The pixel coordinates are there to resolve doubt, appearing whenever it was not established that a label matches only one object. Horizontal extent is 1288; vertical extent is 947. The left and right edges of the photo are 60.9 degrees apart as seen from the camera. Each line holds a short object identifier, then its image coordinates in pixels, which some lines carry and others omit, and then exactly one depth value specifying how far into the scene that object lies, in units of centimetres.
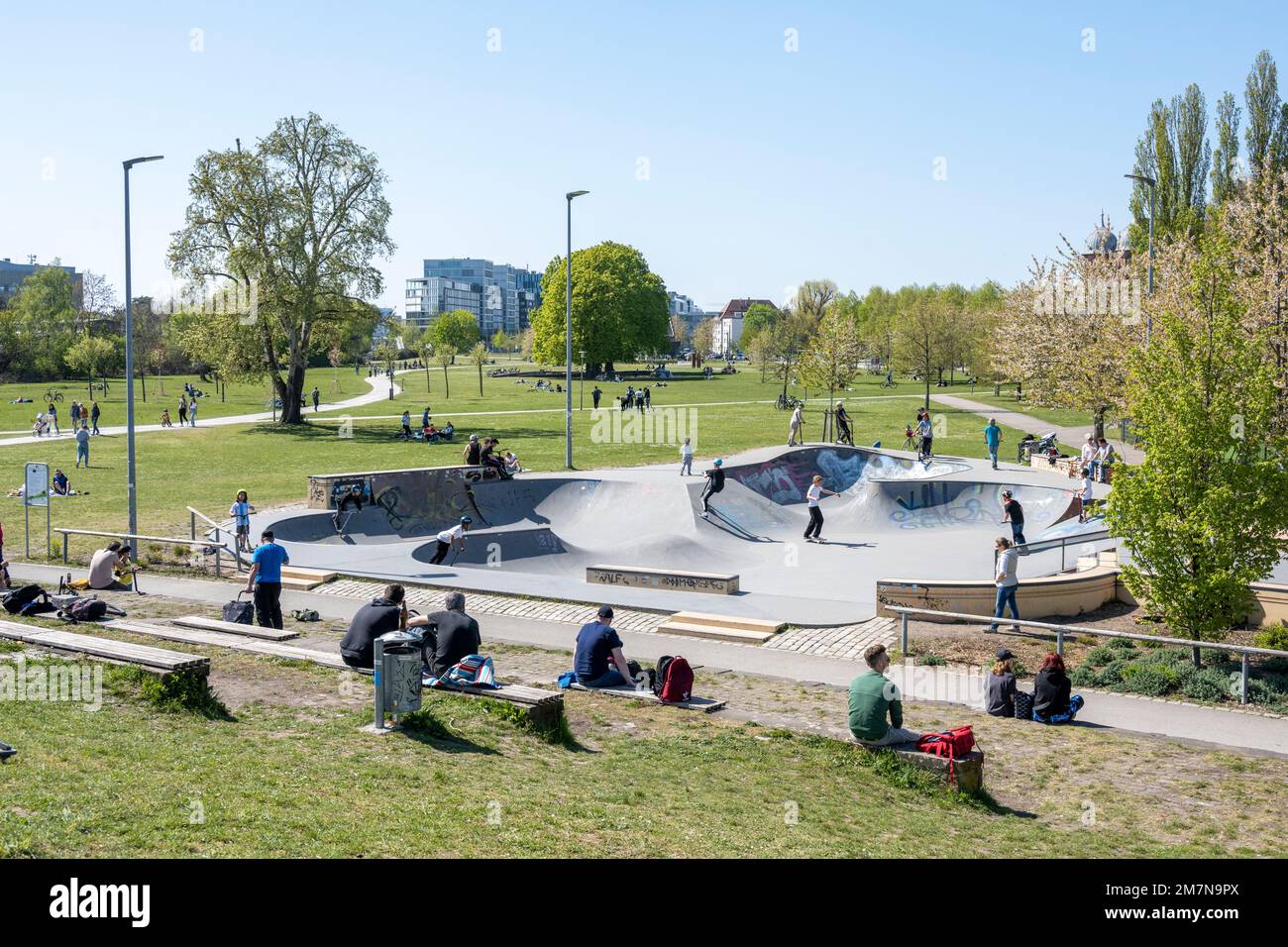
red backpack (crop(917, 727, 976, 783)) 930
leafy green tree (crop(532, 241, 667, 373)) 9245
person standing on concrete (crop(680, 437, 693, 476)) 3051
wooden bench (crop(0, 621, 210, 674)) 992
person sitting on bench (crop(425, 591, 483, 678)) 1094
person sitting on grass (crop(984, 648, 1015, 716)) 1193
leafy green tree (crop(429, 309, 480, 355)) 11575
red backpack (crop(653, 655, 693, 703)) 1170
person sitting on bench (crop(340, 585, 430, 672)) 1089
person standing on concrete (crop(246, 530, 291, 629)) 1445
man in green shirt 981
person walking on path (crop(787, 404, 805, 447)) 3703
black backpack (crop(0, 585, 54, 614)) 1444
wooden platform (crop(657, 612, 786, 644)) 1523
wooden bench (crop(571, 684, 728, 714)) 1162
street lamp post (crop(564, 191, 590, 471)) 3275
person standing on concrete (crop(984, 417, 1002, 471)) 3334
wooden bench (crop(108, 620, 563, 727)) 999
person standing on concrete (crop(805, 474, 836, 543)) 2448
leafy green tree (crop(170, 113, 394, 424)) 4834
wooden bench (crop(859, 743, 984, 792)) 919
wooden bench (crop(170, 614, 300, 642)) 1350
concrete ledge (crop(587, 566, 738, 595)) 1831
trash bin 919
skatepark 1927
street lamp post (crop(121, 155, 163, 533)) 2084
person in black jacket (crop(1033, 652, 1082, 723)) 1162
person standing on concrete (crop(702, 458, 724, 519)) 2552
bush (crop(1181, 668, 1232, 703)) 1273
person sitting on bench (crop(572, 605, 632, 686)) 1201
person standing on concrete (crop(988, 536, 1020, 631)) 1593
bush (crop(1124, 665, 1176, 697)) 1298
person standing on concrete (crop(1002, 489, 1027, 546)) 2088
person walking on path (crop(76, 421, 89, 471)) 3481
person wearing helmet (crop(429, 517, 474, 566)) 2047
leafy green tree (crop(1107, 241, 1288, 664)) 1417
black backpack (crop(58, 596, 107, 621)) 1406
